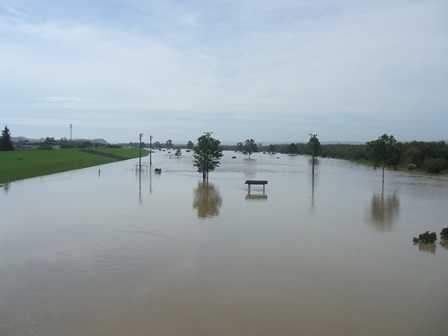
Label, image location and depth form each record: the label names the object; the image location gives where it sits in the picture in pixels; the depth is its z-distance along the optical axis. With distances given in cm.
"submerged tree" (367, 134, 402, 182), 4209
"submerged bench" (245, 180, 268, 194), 3188
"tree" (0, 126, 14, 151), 7631
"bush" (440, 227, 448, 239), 1745
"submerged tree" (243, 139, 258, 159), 12741
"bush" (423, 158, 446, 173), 5800
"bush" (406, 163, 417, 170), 6462
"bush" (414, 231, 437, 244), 1659
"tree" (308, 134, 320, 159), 12738
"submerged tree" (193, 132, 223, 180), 4034
